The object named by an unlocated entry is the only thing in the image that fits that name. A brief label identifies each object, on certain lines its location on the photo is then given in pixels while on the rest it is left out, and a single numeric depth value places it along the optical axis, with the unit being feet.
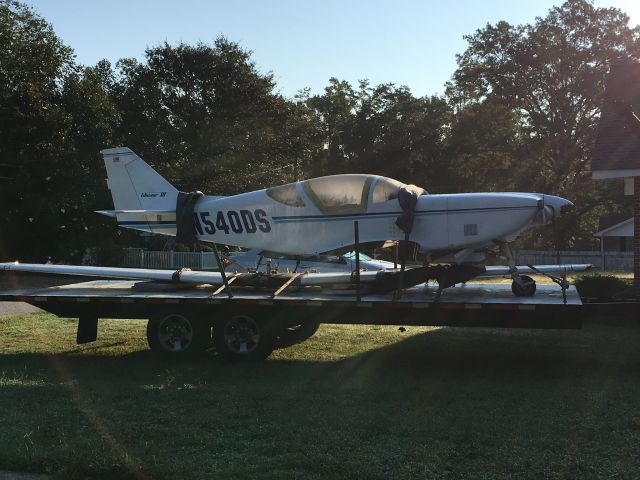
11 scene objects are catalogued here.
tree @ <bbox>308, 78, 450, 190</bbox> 161.68
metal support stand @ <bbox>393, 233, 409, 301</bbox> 25.34
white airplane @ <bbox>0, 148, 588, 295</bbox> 26.16
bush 35.03
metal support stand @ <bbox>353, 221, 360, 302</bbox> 24.99
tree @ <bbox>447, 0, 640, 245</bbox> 131.23
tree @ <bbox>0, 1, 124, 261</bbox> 74.28
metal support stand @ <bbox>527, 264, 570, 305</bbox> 23.76
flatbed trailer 23.61
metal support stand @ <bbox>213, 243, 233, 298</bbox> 26.12
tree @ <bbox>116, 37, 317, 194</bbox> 102.73
